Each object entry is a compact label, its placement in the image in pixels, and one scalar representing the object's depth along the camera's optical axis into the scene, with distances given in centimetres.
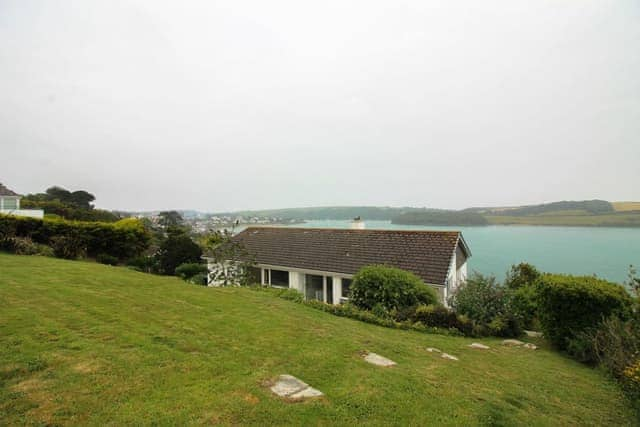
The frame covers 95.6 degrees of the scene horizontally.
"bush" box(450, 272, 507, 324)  1112
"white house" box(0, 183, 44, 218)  2502
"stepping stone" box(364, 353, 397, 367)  528
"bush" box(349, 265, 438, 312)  1138
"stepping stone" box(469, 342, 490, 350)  803
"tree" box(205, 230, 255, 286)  1575
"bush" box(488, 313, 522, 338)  1048
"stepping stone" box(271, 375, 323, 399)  382
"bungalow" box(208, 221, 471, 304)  1492
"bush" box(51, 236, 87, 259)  1657
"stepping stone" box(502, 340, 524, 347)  923
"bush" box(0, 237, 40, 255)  1533
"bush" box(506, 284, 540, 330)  1168
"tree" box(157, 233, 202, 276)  2348
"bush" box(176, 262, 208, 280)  2245
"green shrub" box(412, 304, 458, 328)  1002
